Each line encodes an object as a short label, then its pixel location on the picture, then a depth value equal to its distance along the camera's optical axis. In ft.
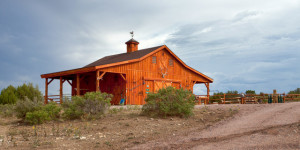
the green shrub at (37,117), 38.72
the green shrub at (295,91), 104.37
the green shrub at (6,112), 52.31
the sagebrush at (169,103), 39.27
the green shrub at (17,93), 84.41
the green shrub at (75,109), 40.40
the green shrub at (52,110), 41.33
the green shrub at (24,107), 42.75
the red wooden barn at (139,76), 70.95
